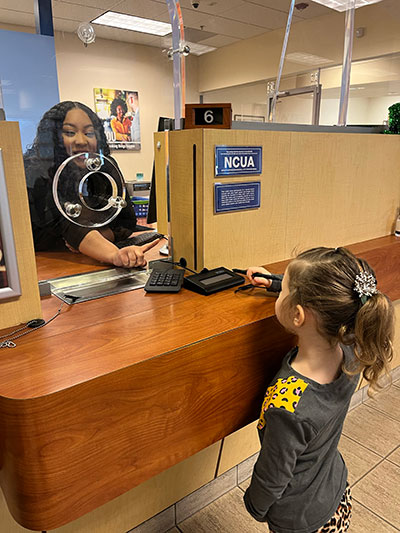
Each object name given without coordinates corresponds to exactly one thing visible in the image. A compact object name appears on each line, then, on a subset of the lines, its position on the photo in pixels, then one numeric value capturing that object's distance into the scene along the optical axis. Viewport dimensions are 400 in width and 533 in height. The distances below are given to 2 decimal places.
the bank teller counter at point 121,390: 0.79
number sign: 1.31
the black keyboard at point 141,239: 1.59
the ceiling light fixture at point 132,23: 1.62
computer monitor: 1.58
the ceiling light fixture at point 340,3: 2.13
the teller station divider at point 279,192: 1.34
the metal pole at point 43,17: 1.38
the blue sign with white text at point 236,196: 1.34
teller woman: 1.37
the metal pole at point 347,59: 2.04
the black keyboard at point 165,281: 1.29
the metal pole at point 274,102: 1.93
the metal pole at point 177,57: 1.44
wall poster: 1.52
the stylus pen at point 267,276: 1.33
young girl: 0.91
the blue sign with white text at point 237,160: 1.31
